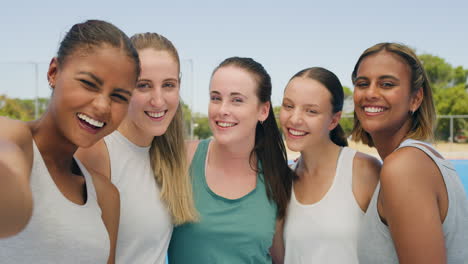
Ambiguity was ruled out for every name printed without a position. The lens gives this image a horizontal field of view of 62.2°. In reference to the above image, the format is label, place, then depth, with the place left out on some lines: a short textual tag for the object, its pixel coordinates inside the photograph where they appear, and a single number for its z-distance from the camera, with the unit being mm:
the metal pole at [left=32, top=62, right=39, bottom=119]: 18547
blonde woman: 2408
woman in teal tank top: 2711
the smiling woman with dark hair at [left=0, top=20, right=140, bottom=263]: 1392
